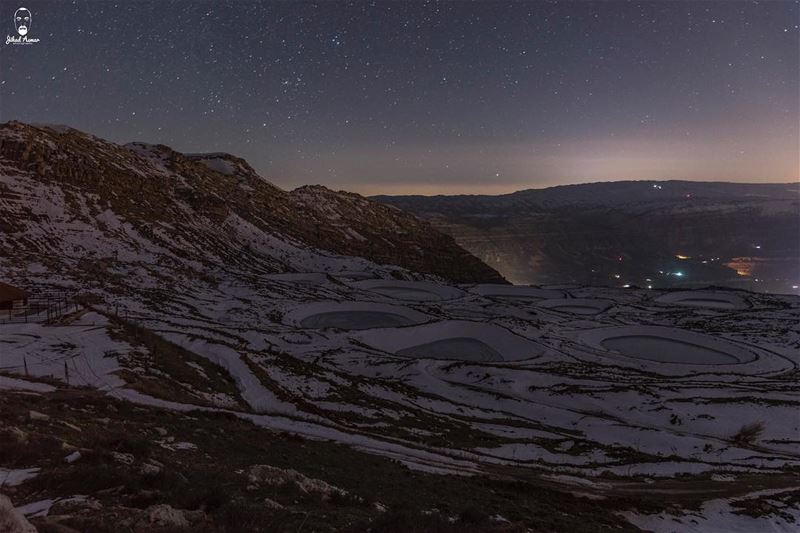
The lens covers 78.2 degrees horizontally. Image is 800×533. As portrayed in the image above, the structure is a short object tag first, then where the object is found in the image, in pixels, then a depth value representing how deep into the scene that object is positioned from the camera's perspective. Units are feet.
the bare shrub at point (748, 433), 101.88
